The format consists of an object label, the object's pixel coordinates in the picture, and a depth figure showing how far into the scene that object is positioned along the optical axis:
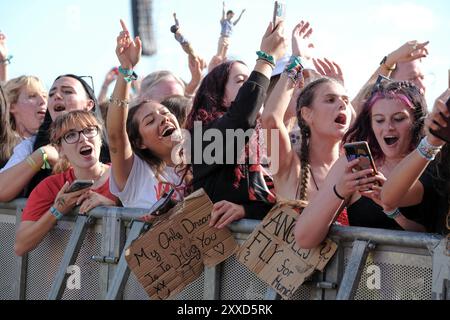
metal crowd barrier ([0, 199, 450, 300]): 3.95
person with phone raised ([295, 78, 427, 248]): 4.16
